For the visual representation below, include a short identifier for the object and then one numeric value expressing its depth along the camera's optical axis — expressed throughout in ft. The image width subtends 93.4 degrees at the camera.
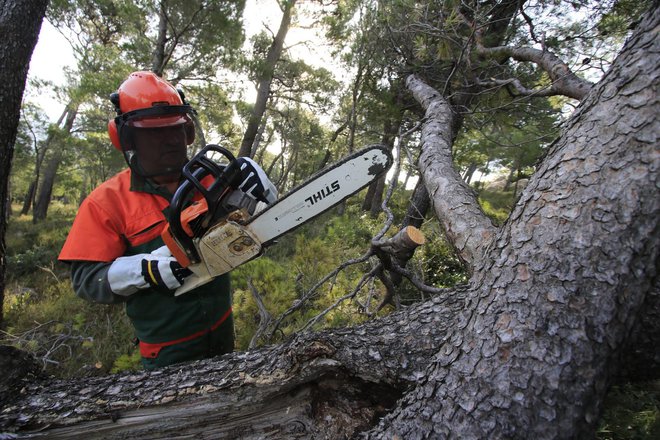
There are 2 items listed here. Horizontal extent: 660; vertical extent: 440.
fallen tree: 2.09
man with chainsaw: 4.68
